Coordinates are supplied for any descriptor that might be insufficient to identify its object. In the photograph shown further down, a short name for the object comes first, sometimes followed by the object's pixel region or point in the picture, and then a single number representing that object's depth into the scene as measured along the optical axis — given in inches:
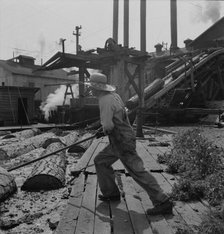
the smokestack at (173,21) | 1612.2
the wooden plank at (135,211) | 155.0
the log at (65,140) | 477.4
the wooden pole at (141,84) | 595.4
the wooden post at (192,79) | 831.7
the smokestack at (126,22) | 1681.8
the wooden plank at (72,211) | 155.4
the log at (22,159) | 385.2
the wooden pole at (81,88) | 780.6
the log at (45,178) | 272.5
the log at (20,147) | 432.9
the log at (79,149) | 451.5
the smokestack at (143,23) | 1628.9
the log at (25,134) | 623.6
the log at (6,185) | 243.3
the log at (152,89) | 817.8
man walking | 177.3
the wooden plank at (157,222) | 150.1
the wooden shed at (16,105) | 1114.7
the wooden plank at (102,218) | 154.4
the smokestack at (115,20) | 1683.3
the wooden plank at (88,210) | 156.1
